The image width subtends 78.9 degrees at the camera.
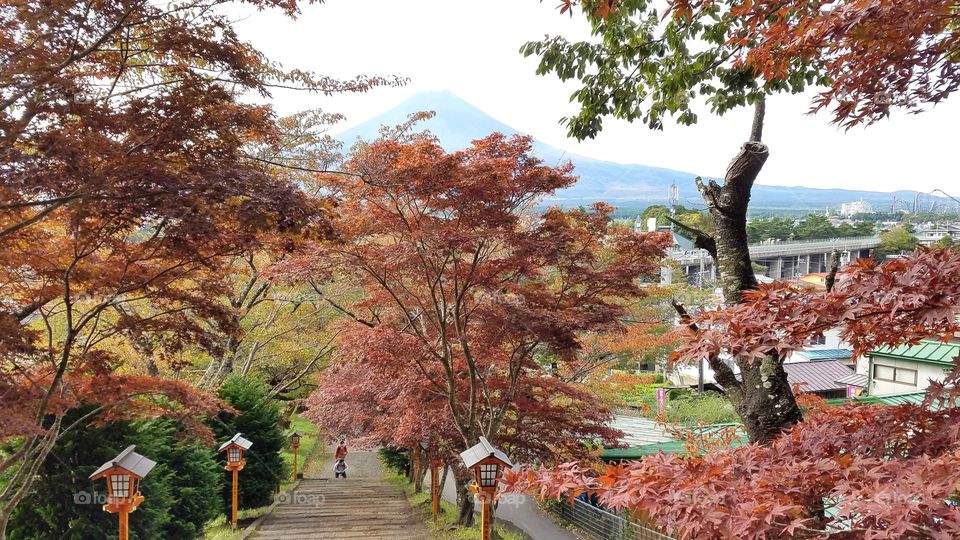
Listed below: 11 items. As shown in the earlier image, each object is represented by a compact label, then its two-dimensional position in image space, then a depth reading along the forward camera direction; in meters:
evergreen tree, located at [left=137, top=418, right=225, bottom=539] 7.59
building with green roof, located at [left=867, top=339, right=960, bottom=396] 12.94
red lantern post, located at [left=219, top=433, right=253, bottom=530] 9.39
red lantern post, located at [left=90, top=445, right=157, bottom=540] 4.98
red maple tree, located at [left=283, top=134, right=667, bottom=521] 6.97
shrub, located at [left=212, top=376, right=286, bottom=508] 11.12
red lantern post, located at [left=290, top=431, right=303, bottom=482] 14.87
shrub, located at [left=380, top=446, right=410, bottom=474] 15.85
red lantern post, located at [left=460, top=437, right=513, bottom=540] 5.04
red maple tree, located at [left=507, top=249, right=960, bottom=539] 1.64
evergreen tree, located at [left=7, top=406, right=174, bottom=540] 6.19
